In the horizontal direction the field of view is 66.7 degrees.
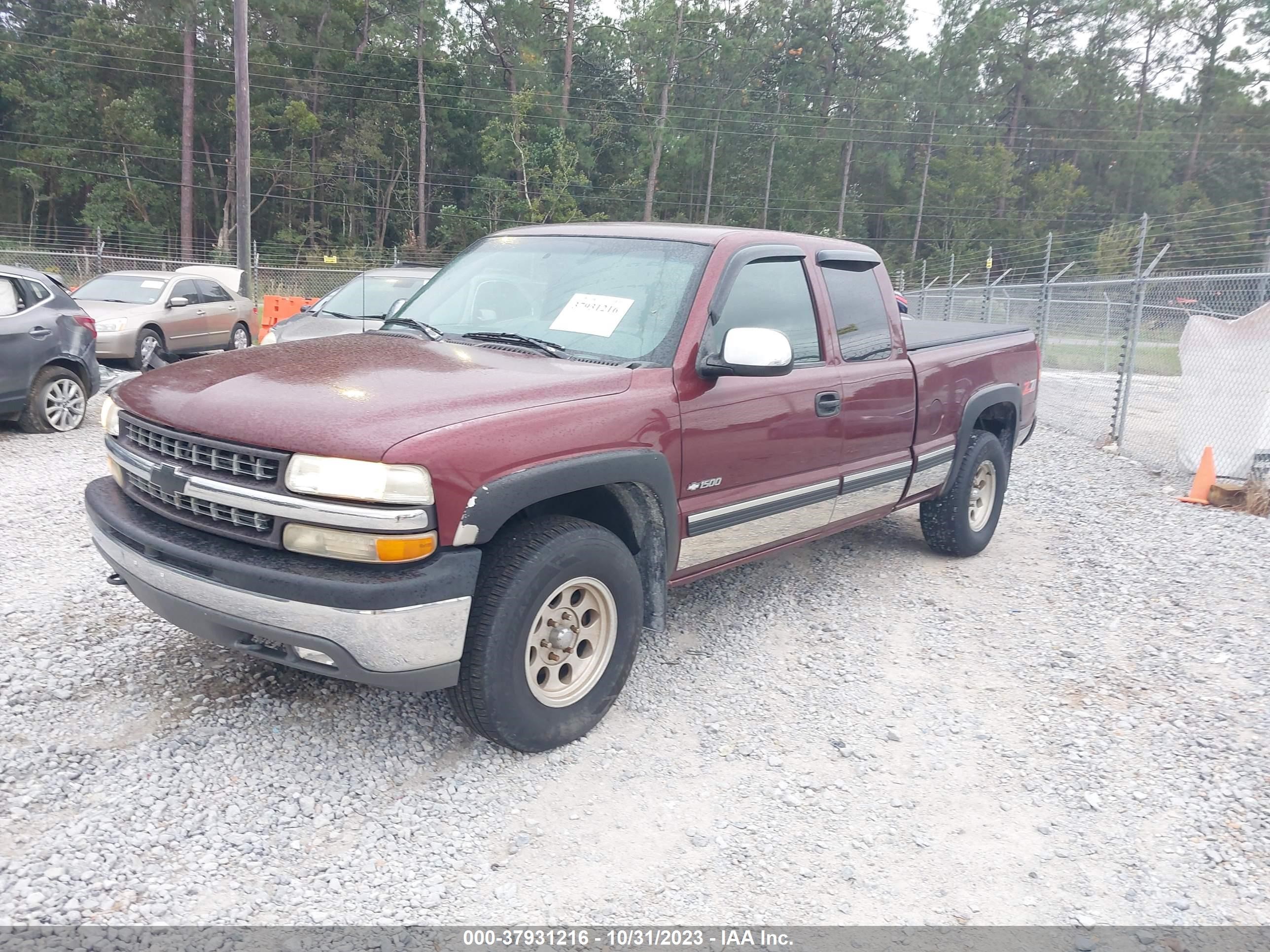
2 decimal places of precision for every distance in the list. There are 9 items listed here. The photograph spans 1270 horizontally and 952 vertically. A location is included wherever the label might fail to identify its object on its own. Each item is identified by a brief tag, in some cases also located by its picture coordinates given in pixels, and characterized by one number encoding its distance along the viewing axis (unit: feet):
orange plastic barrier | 49.52
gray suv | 27.58
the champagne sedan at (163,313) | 42.16
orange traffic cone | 27.07
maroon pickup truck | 9.61
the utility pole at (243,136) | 60.29
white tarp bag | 27.76
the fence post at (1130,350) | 32.53
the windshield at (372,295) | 33.35
